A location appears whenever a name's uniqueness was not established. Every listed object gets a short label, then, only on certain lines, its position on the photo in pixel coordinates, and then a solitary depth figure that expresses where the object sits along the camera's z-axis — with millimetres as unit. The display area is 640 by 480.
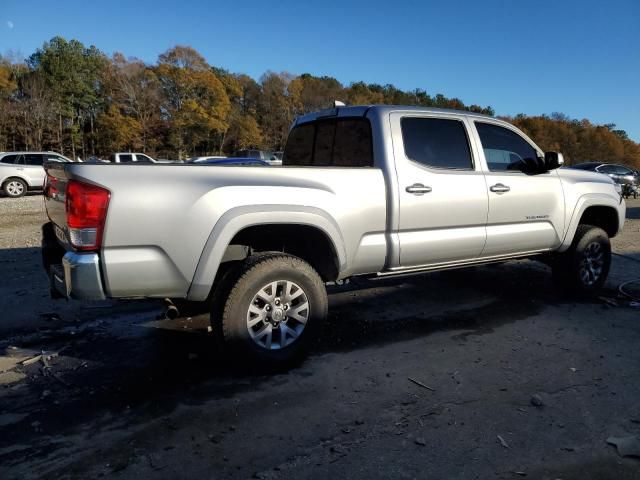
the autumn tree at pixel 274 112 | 78125
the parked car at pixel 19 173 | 17359
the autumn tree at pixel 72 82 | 59594
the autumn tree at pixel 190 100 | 62469
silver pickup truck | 2963
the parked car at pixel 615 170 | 22641
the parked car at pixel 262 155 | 36641
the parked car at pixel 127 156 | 29544
